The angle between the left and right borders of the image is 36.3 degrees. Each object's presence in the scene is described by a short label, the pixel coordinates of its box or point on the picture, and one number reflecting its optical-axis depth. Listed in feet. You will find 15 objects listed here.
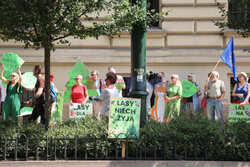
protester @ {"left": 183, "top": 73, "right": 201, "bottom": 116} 36.29
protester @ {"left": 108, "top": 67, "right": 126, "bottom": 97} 32.42
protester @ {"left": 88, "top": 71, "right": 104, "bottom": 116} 33.40
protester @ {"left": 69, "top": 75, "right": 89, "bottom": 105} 30.30
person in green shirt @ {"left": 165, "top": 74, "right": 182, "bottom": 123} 30.98
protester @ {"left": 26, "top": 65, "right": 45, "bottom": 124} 27.78
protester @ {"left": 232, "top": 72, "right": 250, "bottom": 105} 30.40
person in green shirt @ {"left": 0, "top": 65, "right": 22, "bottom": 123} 28.78
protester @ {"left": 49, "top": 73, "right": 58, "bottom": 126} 28.81
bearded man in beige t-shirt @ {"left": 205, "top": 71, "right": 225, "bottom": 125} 30.99
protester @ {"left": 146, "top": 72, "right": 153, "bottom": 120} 34.99
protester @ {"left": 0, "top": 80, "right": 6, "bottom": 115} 36.23
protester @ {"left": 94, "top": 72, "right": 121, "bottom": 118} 26.20
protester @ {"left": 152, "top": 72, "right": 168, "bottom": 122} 31.93
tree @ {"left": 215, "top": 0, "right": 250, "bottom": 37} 25.49
